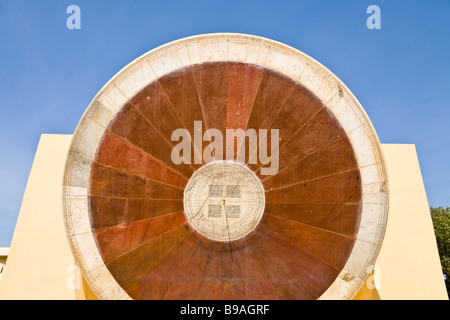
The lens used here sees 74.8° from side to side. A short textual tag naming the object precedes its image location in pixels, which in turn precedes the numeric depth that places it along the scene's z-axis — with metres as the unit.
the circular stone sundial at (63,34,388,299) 5.57
